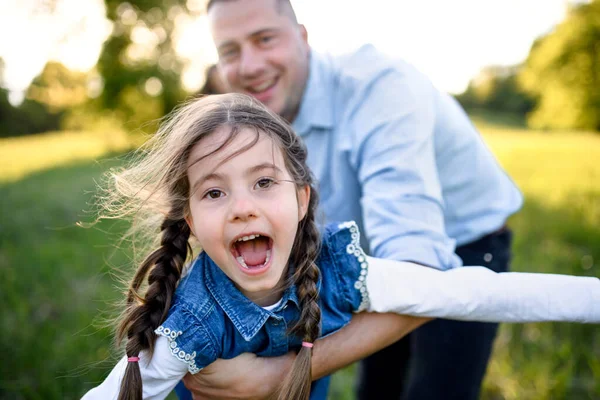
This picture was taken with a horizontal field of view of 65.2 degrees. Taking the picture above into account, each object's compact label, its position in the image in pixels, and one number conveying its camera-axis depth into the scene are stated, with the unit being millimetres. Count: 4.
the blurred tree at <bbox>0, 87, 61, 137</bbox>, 34531
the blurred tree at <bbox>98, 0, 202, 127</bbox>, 17672
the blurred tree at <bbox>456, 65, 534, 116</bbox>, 45250
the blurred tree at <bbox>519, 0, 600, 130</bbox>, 28547
